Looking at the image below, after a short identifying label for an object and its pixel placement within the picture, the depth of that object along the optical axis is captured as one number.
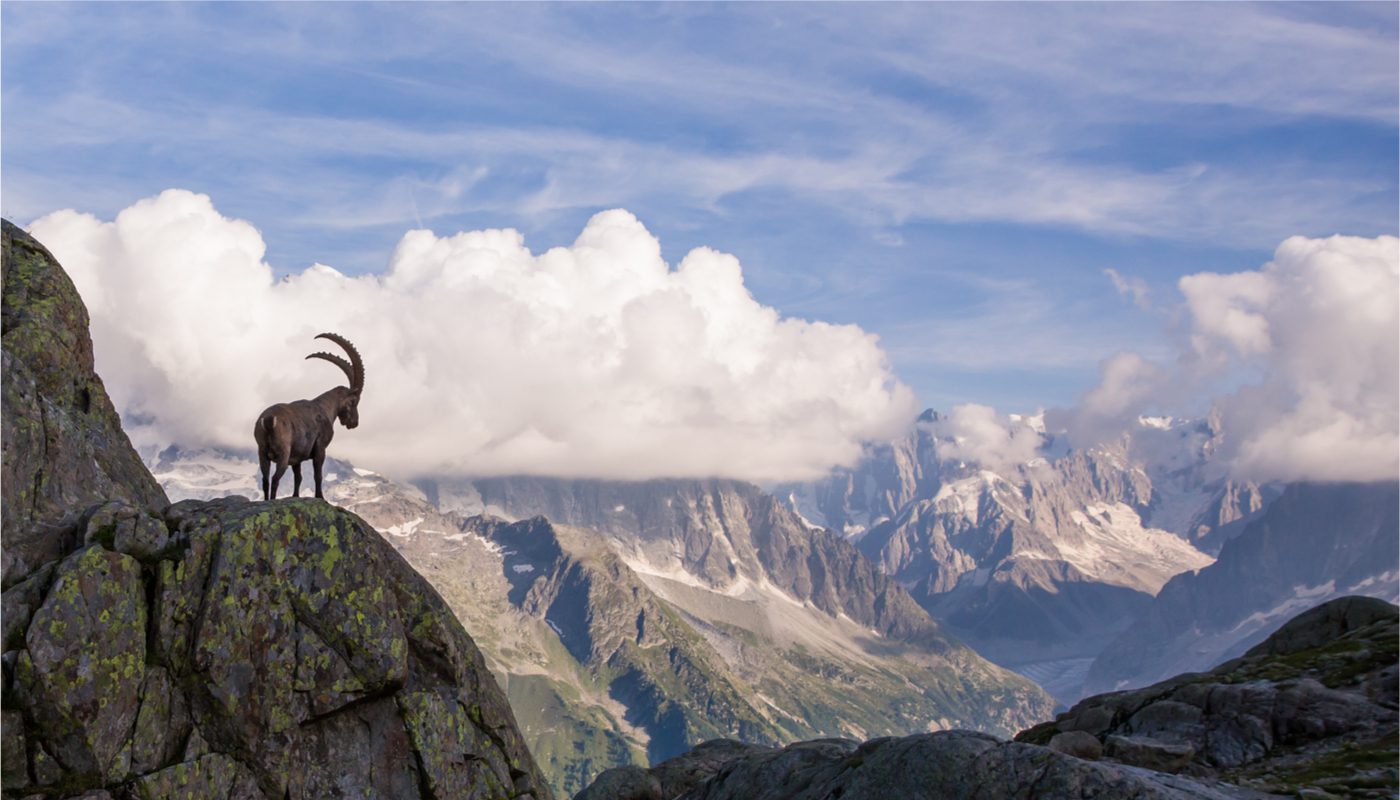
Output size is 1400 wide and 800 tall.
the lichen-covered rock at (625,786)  54.06
